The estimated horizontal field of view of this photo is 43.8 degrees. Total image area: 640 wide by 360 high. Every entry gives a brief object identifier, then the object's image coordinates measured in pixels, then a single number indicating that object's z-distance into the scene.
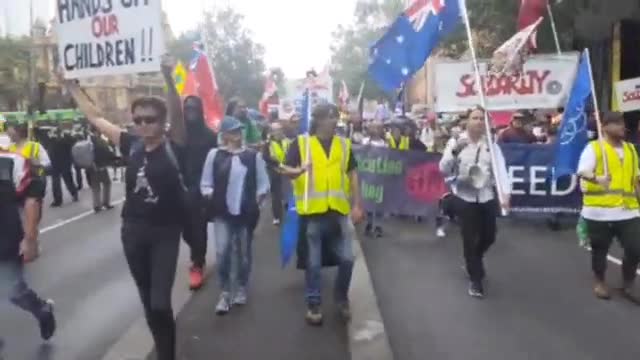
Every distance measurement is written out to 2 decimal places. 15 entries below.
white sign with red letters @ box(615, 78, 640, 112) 12.84
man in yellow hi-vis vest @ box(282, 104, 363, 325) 6.20
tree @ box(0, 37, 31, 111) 47.66
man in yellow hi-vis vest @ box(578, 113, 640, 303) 6.84
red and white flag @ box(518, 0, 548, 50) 12.65
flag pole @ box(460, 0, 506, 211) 6.85
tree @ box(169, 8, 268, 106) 44.25
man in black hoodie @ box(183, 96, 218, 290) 7.46
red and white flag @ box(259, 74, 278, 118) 20.80
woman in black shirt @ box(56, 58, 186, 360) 4.60
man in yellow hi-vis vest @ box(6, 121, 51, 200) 9.23
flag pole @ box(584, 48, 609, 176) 6.88
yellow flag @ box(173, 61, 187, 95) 8.45
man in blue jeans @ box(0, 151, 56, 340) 5.22
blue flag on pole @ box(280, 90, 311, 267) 7.17
